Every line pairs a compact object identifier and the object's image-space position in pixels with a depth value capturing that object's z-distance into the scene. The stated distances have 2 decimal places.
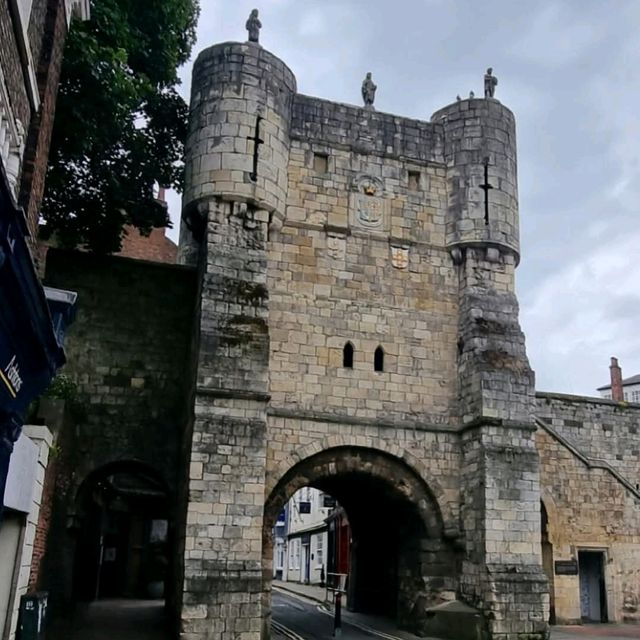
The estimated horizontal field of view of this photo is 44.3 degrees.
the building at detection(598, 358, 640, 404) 30.66
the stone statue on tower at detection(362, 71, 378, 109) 18.25
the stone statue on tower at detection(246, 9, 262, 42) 16.89
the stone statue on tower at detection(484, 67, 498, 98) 18.33
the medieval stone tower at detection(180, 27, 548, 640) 13.89
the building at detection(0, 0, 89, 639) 6.37
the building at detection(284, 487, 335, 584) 35.66
